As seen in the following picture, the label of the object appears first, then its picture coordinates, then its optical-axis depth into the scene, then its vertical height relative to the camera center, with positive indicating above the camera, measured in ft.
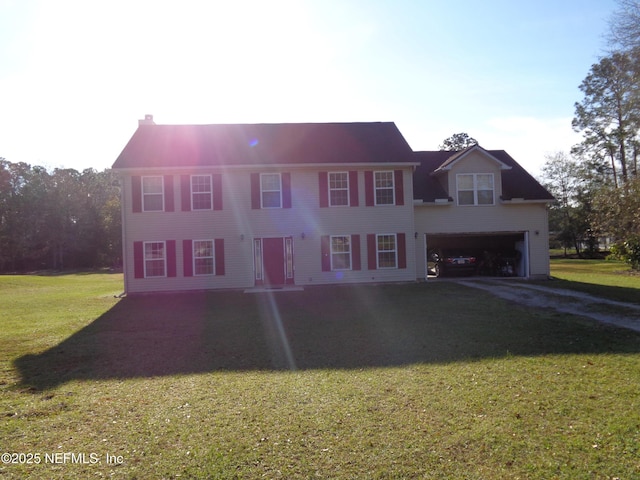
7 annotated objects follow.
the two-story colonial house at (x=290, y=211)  59.52 +5.07
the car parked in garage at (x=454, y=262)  68.54 -2.32
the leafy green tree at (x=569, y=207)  150.10 +12.14
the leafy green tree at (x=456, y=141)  177.62 +40.13
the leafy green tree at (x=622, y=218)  67.12 +3.85
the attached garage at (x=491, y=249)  66.85 -0.52
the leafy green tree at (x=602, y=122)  127.13 +35.17
